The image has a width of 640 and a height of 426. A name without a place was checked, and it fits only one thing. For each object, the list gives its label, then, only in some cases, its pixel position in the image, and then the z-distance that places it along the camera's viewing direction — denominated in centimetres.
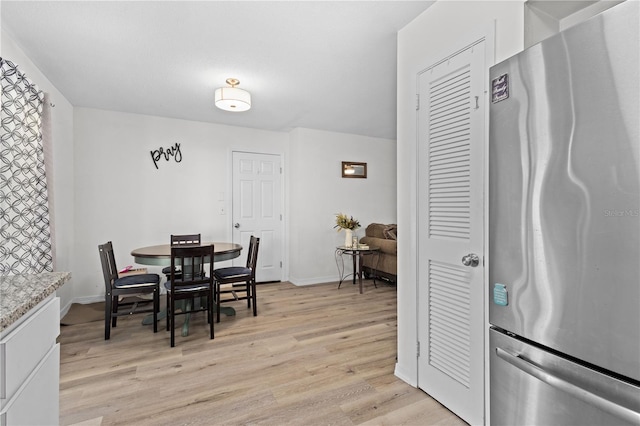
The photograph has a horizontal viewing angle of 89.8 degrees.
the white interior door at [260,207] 504
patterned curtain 222
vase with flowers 484
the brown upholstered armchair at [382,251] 475
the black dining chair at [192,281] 283
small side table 469
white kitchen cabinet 85
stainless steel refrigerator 76
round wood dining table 311
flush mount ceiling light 311
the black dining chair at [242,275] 339
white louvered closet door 170
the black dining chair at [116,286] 297
